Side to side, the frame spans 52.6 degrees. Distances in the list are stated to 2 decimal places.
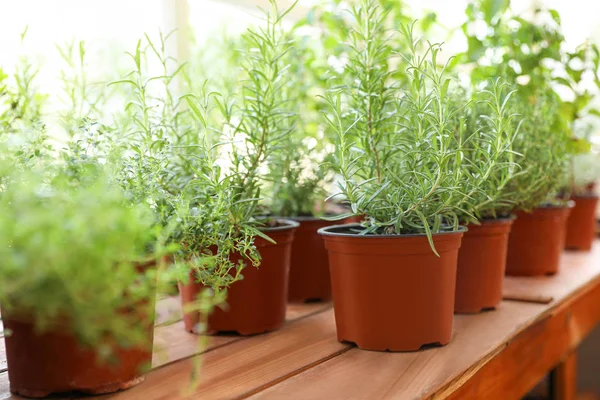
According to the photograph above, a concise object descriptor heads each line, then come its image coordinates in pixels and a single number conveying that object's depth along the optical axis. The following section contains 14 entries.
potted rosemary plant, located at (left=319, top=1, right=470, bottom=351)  0.89
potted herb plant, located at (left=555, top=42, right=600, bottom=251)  1.68
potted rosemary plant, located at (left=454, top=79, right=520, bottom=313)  1.18
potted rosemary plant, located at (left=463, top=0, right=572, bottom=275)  1.50
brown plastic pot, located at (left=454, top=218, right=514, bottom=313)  1.18
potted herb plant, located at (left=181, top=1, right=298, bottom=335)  0.99
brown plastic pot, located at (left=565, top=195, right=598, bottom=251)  2.00
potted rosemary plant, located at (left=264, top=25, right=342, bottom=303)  1.25
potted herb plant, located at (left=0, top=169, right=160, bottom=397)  0.48
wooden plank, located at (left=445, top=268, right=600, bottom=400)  0.95
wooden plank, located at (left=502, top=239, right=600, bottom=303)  1.32
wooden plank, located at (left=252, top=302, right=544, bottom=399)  0.76
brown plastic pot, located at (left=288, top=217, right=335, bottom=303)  1.26
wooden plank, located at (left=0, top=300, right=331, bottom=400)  0.86
